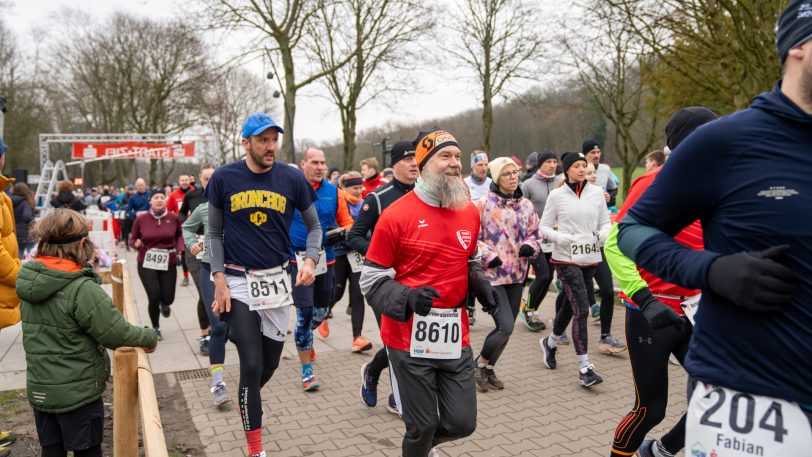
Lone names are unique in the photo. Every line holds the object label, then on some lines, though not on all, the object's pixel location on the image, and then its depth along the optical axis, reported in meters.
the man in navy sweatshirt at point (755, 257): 1.71
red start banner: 28.41
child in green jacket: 3.41
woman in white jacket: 6.12
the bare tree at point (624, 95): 22.39
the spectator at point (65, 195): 14.64
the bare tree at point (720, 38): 9.42
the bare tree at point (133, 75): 41.81
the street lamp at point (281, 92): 23.64
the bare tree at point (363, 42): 26.48
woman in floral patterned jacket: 5.67
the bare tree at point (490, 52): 26.81
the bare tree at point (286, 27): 22.56
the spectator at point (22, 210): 10.78
